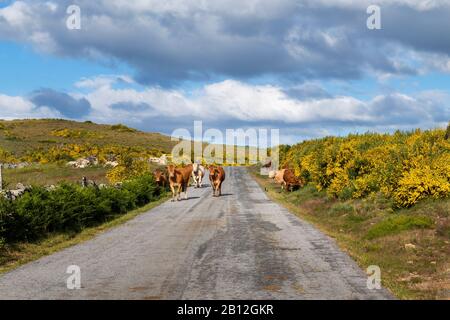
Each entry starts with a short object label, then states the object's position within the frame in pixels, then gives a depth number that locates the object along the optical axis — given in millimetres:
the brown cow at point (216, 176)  31462
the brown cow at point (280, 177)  38131
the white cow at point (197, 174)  39781
